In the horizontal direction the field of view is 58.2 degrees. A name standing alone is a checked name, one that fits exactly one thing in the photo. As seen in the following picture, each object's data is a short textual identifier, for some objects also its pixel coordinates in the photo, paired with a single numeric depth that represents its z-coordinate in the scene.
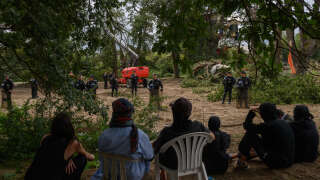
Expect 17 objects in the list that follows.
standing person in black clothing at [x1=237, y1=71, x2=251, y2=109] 13.57
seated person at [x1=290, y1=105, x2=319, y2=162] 4.14
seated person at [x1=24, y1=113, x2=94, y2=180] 2.70
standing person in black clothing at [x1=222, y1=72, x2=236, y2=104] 15.16
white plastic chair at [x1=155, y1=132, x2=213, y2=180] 2.93
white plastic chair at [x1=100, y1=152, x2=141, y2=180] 2.65
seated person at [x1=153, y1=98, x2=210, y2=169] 2.96
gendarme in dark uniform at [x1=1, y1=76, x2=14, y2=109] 13.59
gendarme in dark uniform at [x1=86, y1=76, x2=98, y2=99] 14.14
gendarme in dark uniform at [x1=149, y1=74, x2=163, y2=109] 14.30
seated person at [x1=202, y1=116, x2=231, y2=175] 3.88
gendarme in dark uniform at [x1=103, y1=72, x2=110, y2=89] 26.91
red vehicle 26.38
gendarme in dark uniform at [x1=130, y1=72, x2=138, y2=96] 20.81
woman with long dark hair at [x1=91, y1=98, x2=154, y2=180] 2.65
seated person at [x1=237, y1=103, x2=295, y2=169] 3.76
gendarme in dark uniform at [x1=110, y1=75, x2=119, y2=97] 19.93
